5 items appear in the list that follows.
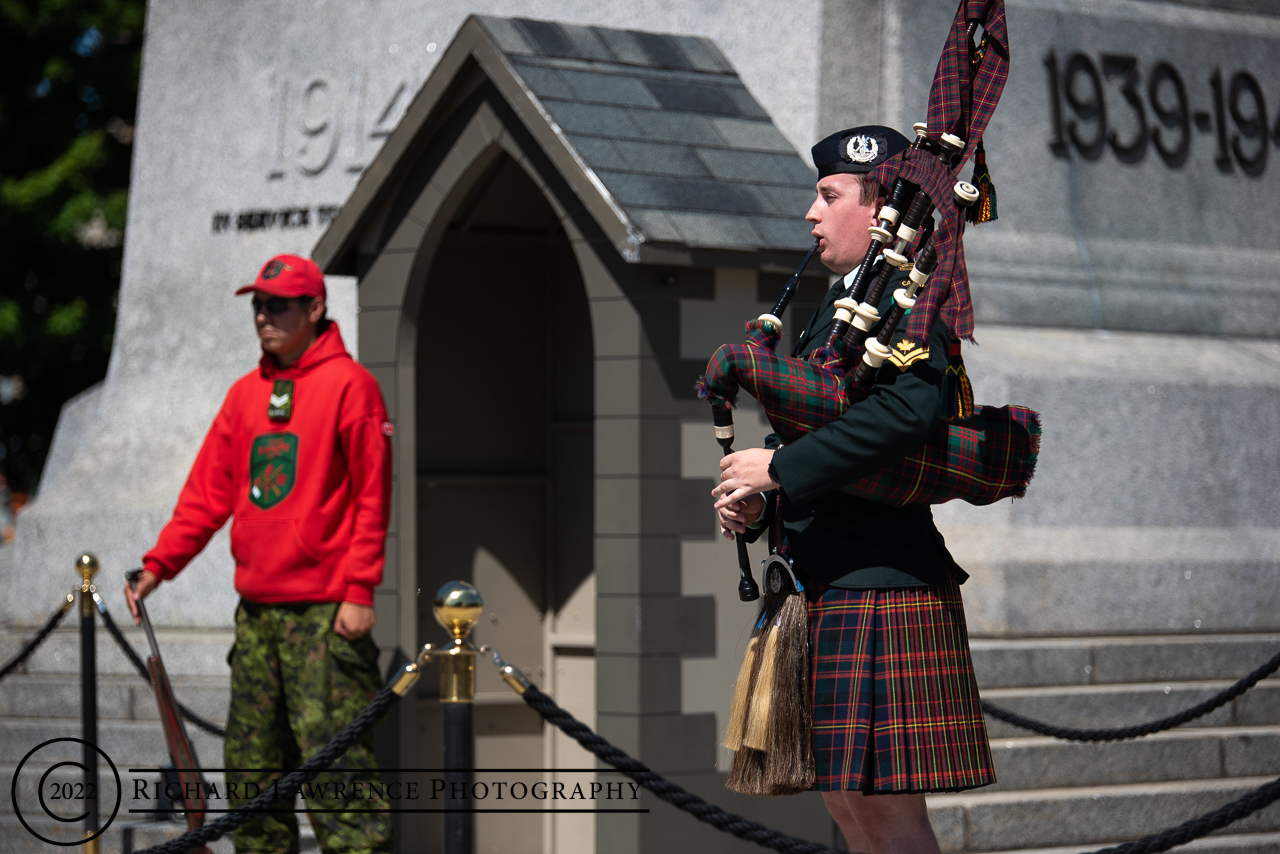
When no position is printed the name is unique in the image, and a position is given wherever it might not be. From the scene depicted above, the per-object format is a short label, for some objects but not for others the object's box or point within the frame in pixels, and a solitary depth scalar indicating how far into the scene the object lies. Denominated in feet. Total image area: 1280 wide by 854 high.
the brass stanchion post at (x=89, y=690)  37.99
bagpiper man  21.03
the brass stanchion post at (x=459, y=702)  26.64
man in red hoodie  33.47
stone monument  35.55
